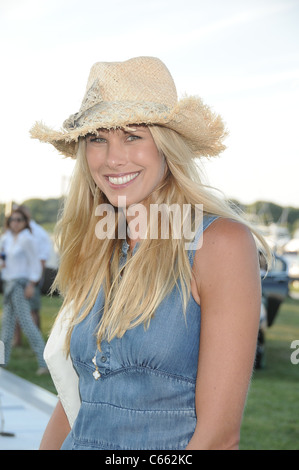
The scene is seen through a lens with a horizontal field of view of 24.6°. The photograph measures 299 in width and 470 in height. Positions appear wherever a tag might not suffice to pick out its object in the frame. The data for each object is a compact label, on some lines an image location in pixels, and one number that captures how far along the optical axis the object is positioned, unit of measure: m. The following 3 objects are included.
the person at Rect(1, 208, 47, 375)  7.77
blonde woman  1.57
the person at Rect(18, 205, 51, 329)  9.18
